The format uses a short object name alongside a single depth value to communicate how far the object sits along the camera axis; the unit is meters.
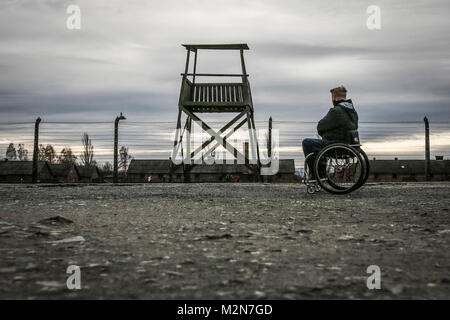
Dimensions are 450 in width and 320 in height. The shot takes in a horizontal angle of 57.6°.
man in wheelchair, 5.71
